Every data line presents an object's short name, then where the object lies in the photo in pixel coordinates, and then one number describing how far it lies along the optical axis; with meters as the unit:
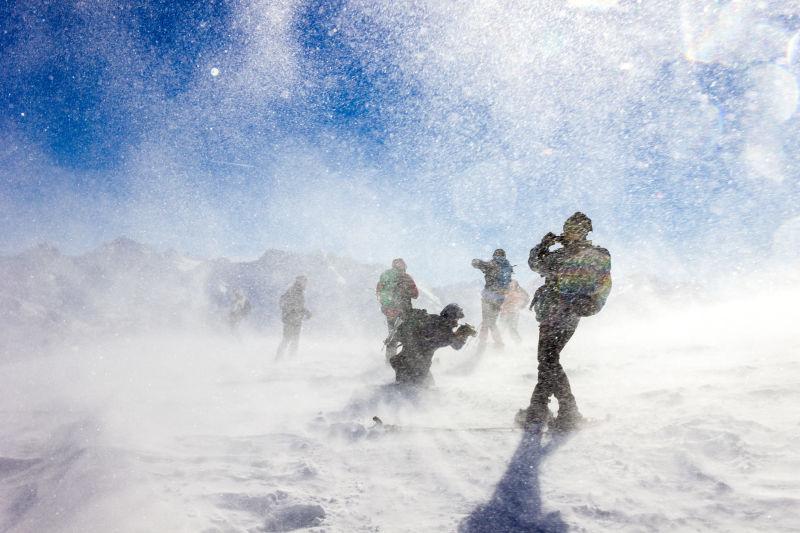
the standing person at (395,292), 9.17
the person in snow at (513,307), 13.44
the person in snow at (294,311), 14.24
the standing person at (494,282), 10.77
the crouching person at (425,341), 7.21
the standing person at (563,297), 4.33
